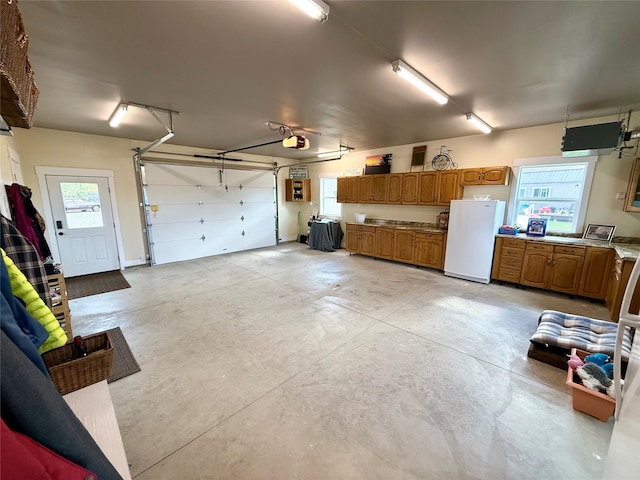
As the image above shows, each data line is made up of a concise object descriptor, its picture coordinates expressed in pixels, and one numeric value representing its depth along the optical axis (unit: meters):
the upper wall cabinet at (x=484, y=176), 4.60
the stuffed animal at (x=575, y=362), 2.10
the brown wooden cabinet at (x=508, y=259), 4.33
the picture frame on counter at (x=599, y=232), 3.87
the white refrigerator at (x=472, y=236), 4.51
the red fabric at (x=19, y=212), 3.12
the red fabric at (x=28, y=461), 0.53
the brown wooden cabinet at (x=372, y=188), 6.18
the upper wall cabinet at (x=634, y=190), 3.55
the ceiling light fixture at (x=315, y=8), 1.55
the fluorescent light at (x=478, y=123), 3.79
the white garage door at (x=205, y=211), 5.94
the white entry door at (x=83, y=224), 4.77
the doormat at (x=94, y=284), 4.29
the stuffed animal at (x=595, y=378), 1.85
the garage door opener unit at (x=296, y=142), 4.36
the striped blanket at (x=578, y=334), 2.29
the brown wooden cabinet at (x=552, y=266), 3.85
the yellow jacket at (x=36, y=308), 1.03
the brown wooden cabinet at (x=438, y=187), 5.10
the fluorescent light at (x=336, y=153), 6.61
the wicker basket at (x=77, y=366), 1.64
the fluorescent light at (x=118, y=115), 3.28
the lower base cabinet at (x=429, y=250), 5.23
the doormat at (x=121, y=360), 2.35
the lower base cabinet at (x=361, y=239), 6.38
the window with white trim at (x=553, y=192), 4.10
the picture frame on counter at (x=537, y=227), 4.29
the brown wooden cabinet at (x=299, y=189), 8.11
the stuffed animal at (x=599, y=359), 2.10
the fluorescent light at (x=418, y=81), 2.31
